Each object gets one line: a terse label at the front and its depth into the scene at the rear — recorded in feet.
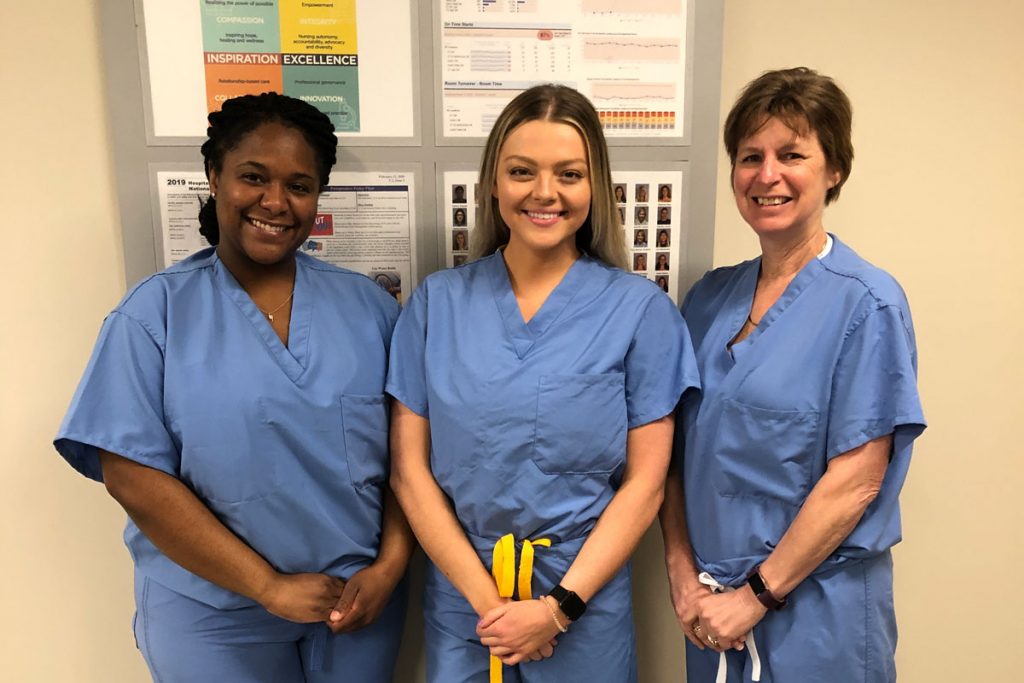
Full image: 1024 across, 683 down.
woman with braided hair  3.53
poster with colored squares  4.50
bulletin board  4.52
